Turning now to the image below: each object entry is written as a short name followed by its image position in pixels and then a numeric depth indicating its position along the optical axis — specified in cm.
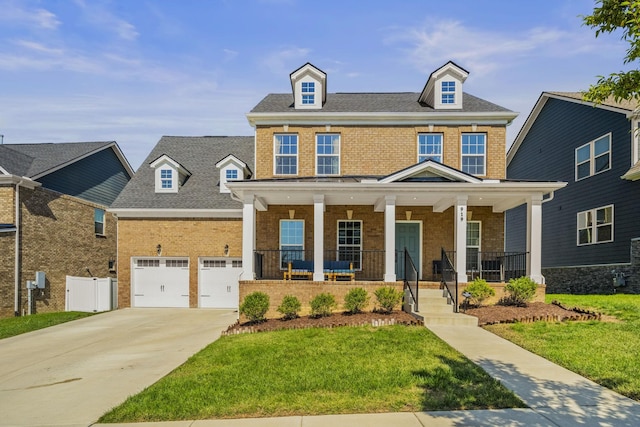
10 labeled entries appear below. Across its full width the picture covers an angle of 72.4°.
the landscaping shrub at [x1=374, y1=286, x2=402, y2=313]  1222
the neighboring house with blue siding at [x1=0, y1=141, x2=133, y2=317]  1672
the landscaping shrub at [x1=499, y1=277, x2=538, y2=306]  1255
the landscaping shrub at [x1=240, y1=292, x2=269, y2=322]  1225
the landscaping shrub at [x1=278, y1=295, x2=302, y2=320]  1241
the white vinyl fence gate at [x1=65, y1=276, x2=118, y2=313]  1873
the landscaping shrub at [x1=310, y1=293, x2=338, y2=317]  1231
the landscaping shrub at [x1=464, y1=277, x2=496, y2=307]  1268
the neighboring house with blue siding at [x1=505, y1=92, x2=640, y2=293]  1688
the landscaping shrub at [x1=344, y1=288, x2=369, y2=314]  1241
